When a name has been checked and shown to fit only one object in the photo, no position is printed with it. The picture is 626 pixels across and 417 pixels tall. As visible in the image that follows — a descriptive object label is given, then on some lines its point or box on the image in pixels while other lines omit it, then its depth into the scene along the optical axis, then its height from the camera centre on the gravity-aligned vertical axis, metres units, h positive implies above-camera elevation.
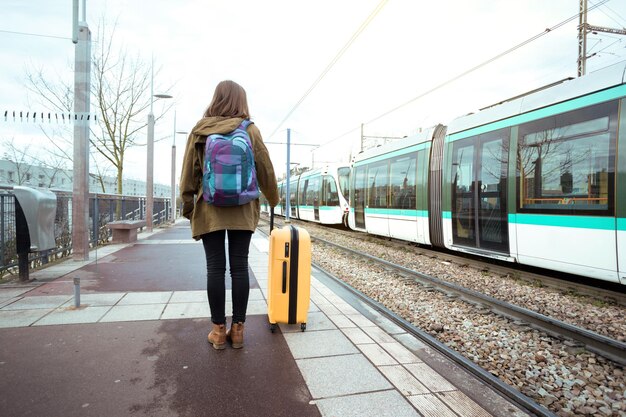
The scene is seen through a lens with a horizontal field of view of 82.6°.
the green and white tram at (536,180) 4.62 +0.44
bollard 3.63 -0.91
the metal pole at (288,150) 20.53 +3.63
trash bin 4.57 -0.20
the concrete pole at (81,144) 6.66 +1.22
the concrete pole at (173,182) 21.57 +1.56
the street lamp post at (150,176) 13.65 +1.21
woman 2.61 -0.05
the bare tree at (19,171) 8.99 +0.98
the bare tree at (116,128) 13.01 +3.05
